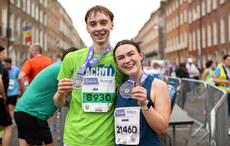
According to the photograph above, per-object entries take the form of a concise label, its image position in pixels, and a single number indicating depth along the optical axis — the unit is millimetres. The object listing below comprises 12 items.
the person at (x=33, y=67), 3996
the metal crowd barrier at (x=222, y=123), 2714
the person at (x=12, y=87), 5918
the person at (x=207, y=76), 7782
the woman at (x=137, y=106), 1567
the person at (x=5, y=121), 3755
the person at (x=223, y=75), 5340
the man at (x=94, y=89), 1682
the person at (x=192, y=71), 11986
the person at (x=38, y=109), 2638
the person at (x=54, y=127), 5376
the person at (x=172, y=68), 12717
